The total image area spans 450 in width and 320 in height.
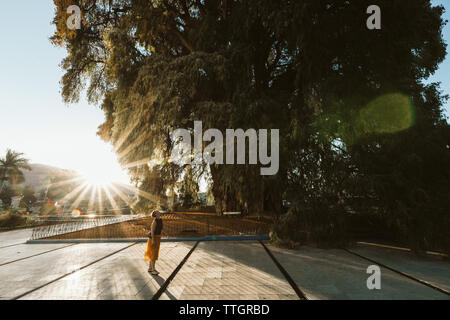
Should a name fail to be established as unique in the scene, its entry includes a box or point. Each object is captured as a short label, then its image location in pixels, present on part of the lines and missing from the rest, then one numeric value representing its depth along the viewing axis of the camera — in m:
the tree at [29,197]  70.38
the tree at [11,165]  60.06
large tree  9.30
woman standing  6.52
